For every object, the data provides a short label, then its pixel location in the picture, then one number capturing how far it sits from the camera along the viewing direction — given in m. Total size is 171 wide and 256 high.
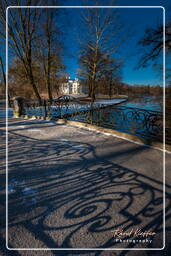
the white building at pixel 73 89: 55.25
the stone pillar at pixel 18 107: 8.23
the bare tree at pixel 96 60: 11.96
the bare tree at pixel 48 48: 12.13
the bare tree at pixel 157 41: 6.59
